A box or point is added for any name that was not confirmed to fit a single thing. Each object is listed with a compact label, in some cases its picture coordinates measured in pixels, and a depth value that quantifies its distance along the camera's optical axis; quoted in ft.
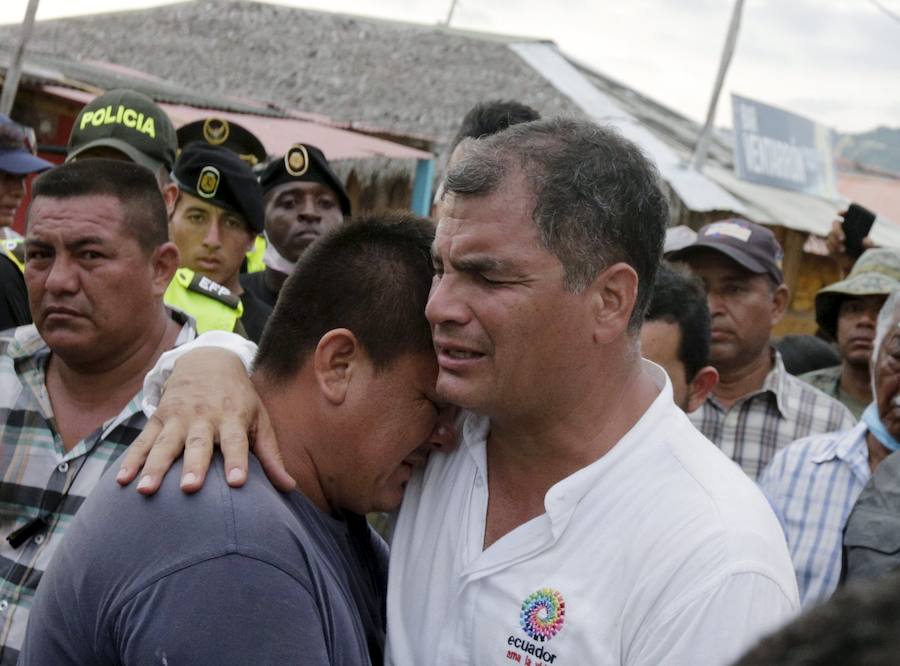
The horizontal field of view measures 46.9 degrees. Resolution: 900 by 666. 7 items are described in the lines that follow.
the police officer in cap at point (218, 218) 16.66
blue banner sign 55.83
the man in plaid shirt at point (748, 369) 15.47
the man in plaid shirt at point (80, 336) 10.11
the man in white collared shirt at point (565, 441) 6.40
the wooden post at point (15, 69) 24.09
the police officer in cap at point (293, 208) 19.03
